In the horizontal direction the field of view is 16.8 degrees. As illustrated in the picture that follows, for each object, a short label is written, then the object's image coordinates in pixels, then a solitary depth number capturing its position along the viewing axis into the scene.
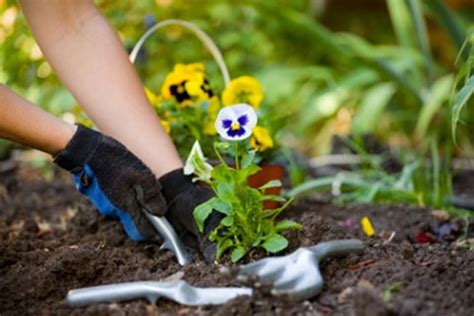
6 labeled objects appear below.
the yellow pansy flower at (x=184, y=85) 2.17
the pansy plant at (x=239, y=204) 1.83
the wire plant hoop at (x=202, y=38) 2.15
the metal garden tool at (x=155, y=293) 1.71
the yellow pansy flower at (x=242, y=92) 2.14
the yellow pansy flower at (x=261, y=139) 2.12
